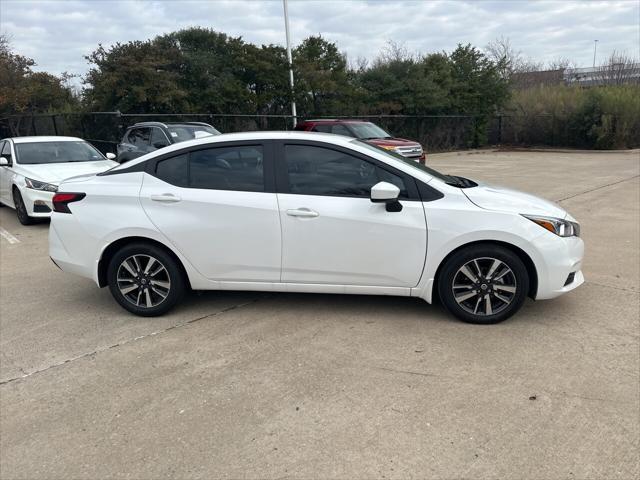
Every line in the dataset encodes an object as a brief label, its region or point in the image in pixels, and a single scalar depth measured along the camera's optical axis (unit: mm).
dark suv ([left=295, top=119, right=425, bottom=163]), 13538
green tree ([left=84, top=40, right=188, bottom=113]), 18516
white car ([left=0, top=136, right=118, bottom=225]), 8531
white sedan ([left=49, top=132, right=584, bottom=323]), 4141
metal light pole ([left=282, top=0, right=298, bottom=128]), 21188
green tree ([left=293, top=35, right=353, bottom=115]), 22719
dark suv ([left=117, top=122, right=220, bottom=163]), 11687
